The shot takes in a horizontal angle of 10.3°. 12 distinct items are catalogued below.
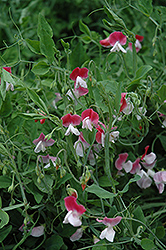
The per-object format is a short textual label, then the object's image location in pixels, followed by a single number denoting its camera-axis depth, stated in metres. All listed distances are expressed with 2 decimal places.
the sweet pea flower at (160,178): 1.43
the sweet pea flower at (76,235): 1.39
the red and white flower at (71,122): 1.34
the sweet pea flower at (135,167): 1.44
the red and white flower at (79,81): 1.38
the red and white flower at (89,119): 1.33
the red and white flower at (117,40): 1.45
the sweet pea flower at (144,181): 1.45
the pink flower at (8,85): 1.39
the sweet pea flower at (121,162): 1.44
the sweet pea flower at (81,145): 1.35
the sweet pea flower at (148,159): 1.45
